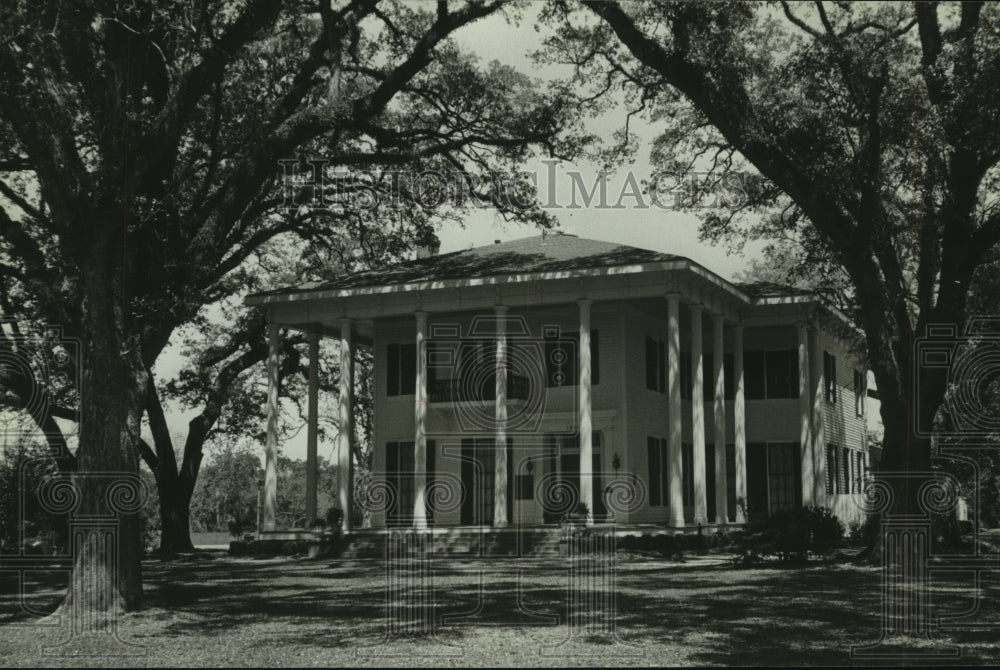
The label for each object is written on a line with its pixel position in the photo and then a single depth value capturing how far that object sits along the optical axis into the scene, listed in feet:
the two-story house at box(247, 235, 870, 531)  82.58
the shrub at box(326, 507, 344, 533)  84.99
